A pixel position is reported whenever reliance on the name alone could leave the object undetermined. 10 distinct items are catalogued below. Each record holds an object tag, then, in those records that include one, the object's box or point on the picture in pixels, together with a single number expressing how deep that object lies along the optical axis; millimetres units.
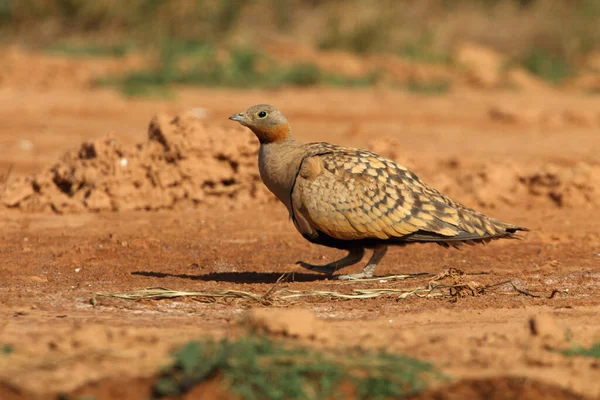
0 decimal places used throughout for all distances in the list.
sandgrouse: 13789
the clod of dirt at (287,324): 9711
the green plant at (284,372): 8617
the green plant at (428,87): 34531
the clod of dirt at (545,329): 10289
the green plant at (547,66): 39156
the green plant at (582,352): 9922
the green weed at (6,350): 9437
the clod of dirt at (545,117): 30920
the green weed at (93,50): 35281
